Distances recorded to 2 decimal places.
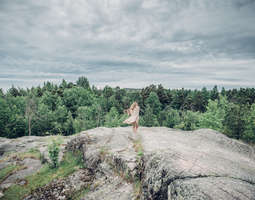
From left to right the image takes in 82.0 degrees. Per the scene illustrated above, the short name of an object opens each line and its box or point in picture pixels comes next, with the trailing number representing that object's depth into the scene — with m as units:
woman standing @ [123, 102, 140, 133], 15.04
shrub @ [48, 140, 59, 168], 15.14
